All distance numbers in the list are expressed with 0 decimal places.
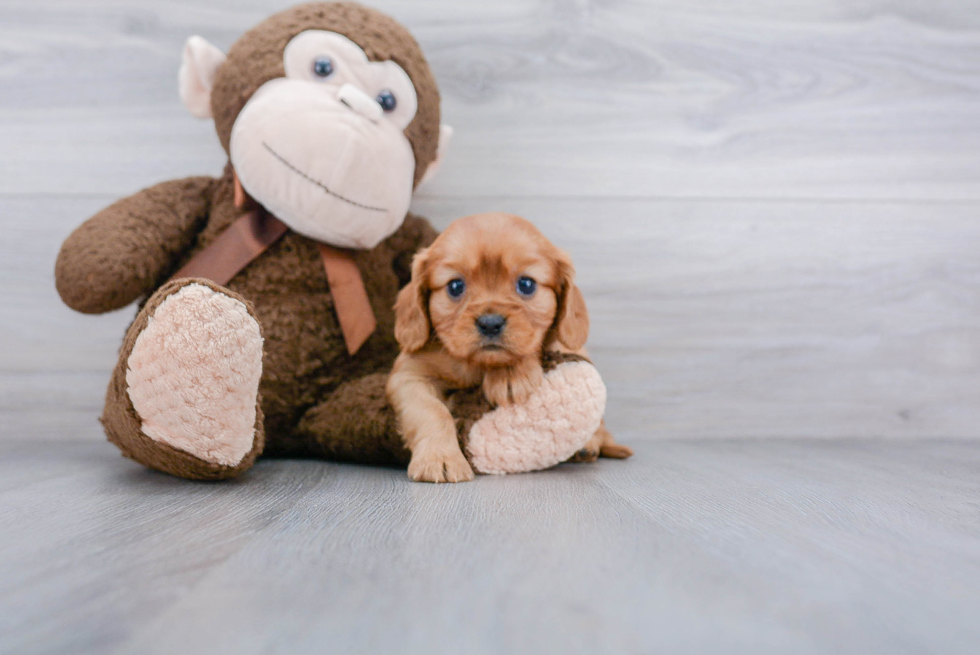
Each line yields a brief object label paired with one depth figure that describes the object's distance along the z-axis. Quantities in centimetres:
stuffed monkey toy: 57
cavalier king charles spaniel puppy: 56
